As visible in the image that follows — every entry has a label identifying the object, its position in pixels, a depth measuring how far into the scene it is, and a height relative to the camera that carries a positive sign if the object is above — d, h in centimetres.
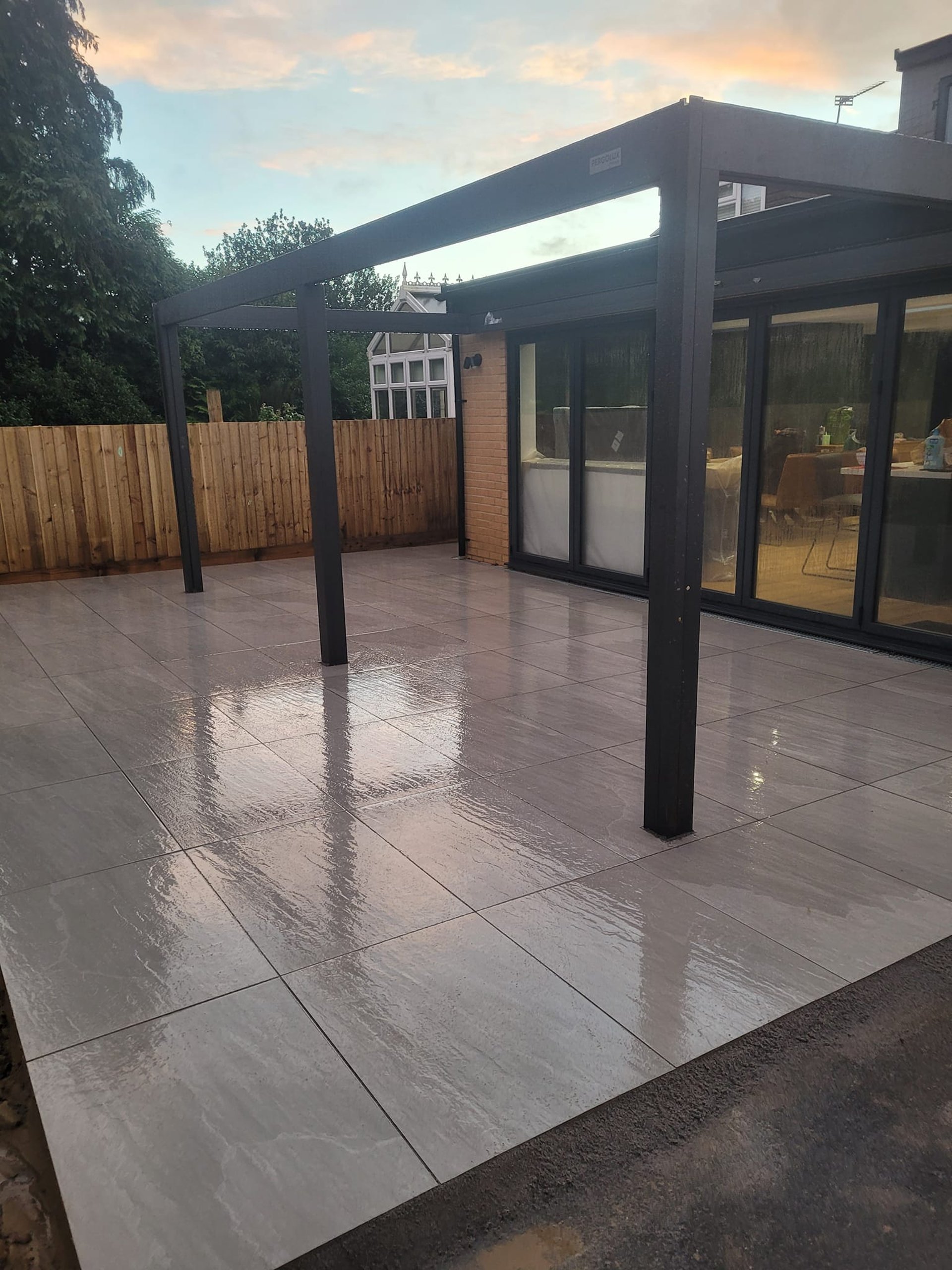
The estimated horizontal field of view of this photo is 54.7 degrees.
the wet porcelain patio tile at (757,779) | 409 -173
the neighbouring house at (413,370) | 2509 +112
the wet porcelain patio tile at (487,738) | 462 -172
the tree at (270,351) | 2736 +185
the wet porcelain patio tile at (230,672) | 601 -172
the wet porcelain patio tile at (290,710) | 514 -171
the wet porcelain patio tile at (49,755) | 450 -171
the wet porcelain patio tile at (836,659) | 600 -174
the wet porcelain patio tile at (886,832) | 345 -172
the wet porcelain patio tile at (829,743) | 447 -173
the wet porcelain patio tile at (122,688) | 565 -171
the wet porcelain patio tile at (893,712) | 489 -173
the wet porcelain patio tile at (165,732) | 481 -171
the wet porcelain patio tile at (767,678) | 566 -174
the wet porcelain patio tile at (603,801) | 376 -172
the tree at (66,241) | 1731 +334
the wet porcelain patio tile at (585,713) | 496 -173
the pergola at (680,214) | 315 +76
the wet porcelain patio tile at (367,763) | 429 -171
